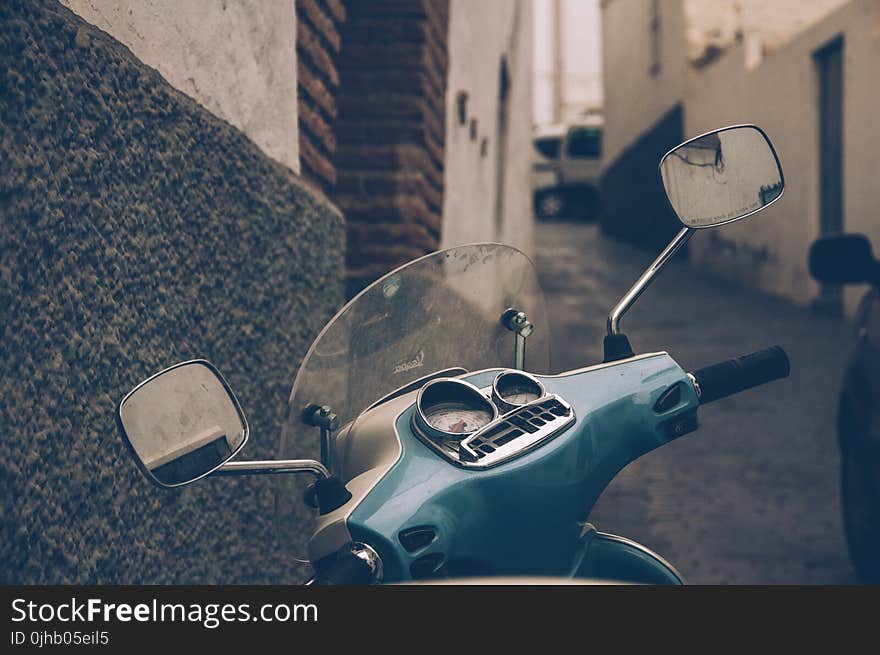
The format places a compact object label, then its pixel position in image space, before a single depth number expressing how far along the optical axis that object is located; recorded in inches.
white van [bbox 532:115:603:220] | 934.4
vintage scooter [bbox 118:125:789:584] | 48.2
